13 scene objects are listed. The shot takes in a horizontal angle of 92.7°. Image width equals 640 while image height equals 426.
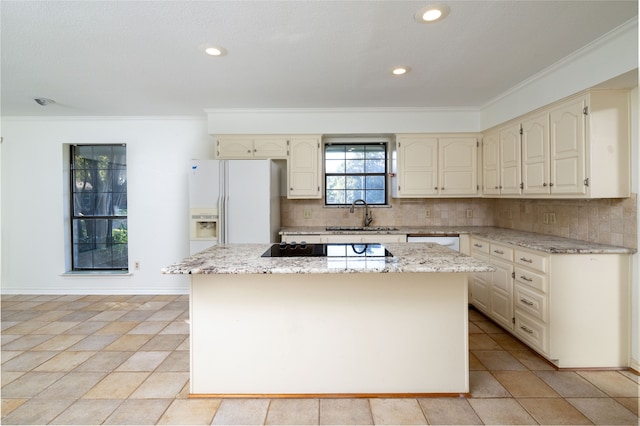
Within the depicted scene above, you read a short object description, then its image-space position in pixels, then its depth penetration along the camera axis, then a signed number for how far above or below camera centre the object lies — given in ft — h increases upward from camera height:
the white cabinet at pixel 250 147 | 12.41 +2.67
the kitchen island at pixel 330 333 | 6.23 -2.49
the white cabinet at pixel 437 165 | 12.53 +1.89
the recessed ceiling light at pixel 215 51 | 7.35 +3.97
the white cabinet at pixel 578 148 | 7.54 +1.65
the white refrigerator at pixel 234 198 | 11.10 +0.54
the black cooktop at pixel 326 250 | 6.68 -0.90
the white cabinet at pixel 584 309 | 7.30 -2.42
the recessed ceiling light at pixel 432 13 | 5.87 +3.92
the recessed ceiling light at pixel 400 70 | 8.56 +4.01
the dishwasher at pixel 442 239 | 11.62 -1.09
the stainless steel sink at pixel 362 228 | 12.63 -0.73
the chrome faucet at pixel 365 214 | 13.56 -0.12
